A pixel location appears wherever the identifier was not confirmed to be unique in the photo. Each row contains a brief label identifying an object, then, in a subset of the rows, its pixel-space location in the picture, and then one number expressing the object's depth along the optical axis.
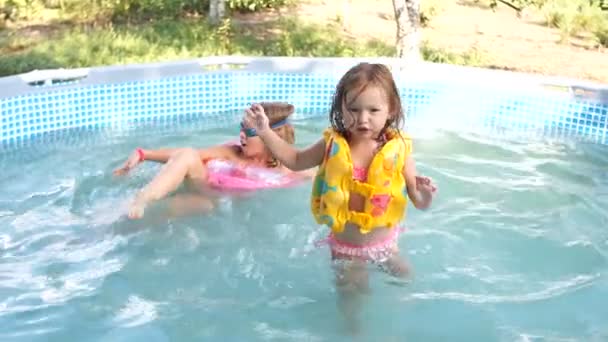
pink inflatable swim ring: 5.04
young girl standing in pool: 3.37
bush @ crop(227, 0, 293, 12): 10.16
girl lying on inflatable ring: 4.77
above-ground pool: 3.93
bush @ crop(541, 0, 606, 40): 10.86
